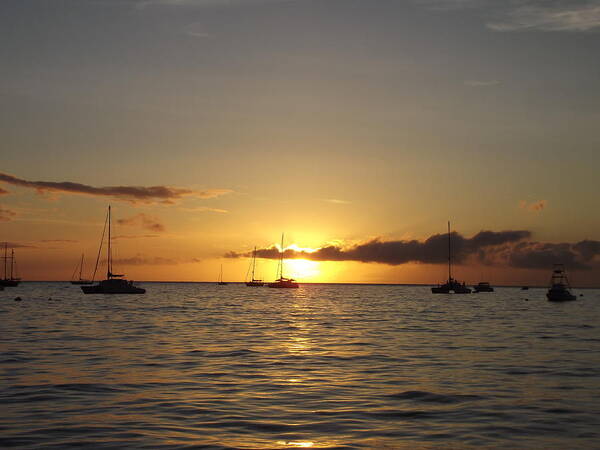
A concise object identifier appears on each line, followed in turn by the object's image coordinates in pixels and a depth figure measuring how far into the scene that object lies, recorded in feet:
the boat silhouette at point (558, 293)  449.48
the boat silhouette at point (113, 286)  464.24
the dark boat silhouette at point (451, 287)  638.94
